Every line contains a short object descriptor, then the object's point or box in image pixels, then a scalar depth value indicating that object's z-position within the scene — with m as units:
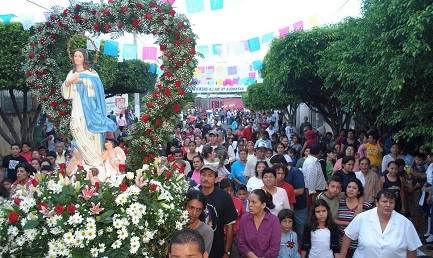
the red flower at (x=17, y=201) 4.60
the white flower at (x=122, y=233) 4.27
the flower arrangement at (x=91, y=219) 4.25
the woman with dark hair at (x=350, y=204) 6.09
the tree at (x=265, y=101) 29.38
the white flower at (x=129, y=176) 4.86
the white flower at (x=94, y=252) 4.16
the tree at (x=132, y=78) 19.81
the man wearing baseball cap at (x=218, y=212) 5.21
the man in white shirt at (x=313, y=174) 8.03
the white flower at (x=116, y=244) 4.24
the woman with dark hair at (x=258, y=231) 5.13
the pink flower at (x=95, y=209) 4.34
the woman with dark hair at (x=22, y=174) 7.42
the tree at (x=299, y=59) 15.80
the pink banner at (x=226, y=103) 73.31
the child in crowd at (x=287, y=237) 5.47
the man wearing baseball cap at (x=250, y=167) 8.85
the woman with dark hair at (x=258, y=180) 7.14
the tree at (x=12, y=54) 11.47
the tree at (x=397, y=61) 7.09
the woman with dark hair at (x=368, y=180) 7.80
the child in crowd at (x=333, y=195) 6.22
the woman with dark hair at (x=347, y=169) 7.93
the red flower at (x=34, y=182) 4.77
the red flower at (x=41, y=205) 4.33
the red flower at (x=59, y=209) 4.22
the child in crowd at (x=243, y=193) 7.21
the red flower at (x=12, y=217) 4.22
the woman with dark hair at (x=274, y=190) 6.30
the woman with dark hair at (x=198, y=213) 4.70
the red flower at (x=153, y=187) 4.72
